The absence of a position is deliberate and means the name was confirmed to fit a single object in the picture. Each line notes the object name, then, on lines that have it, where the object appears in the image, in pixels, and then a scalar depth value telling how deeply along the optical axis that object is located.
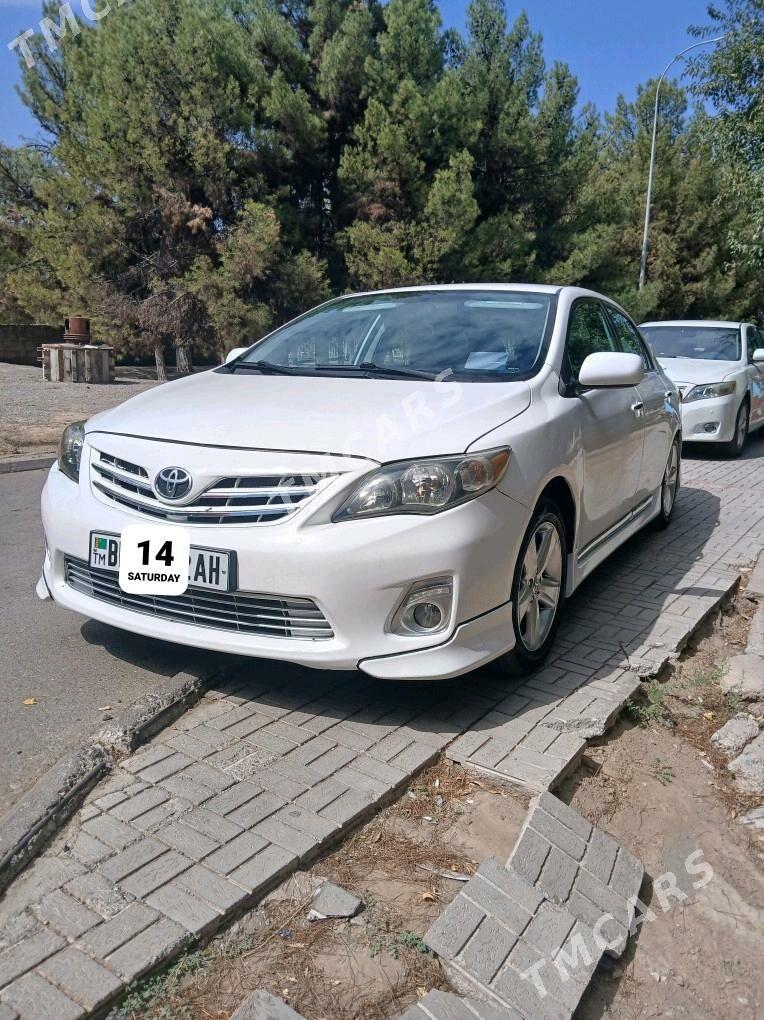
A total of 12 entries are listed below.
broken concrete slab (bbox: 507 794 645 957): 2.18
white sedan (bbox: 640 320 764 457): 9.33
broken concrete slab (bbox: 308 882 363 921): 2.07
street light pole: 25.94
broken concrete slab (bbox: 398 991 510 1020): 1.77
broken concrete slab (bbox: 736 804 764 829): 2.72
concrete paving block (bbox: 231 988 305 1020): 1.72
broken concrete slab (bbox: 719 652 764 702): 3.49
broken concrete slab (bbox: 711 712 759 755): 3.17
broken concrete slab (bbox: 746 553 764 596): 4.76
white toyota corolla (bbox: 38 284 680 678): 2.80
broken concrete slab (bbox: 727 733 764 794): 2.93
